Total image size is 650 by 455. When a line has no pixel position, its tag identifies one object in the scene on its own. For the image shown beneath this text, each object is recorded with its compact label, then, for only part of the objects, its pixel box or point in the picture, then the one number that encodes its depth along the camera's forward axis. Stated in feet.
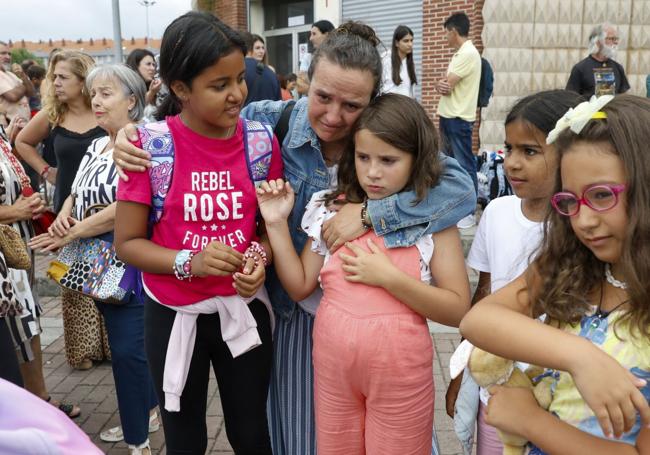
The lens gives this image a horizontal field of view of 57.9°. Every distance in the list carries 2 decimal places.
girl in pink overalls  6.13
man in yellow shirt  22.11
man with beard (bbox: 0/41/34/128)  15.40
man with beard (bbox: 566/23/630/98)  22.47
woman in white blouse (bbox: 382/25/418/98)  24.20
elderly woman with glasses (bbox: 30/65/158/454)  9.46
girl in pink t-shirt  6.25
